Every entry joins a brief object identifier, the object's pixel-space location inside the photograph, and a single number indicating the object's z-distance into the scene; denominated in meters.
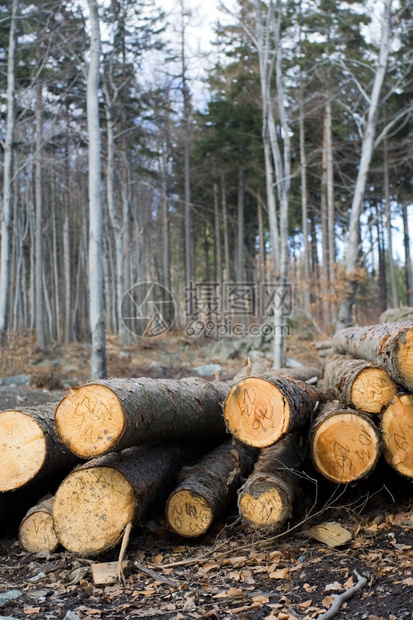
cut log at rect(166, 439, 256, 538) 4.05
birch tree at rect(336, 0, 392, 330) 12.83
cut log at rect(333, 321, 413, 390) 3.85
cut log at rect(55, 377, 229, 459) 3.74
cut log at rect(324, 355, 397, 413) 4.25
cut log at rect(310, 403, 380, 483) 4.07
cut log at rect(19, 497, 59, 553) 4.02
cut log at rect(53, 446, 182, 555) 3.81
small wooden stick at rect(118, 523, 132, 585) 3.50
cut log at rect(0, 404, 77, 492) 4.02
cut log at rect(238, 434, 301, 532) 3.91
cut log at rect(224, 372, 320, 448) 3.93
